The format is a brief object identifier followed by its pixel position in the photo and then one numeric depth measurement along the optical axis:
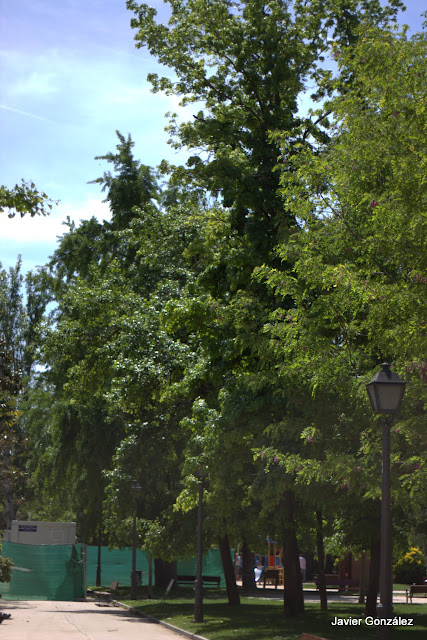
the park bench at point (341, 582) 47.68
